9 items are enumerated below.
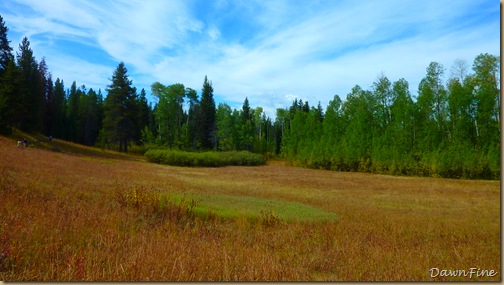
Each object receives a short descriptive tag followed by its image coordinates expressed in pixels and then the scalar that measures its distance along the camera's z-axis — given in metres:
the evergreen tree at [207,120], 71.12
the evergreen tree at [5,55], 39.88
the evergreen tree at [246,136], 74.43
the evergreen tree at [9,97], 40.81
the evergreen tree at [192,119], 68.38
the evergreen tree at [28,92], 46.83
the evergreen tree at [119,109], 57.75
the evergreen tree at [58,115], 72.06
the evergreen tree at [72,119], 79.38
